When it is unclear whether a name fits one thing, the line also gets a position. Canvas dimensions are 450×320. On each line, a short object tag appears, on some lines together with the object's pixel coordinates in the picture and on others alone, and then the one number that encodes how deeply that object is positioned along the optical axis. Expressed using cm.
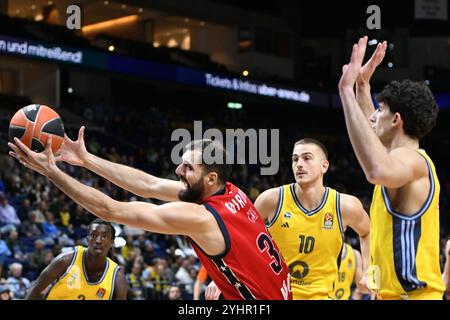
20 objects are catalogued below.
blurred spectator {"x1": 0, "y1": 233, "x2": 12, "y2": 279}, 1280
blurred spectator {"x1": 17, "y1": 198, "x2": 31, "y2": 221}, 1513
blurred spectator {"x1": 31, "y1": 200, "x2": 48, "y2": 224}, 1492
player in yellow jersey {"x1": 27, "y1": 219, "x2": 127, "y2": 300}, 698
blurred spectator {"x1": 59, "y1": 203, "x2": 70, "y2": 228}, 1548
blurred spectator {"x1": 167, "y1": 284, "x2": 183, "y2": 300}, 1302
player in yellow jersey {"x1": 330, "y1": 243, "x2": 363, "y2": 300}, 919
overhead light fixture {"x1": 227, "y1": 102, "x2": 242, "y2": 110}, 3148
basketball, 487
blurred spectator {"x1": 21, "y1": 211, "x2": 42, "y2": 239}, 1430
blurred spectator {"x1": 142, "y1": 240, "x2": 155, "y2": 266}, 1558
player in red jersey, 406
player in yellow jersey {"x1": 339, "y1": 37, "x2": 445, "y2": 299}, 394
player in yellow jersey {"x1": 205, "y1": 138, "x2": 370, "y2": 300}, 636
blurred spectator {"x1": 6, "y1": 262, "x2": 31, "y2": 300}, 1164
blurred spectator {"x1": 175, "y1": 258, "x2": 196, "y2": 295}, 1467
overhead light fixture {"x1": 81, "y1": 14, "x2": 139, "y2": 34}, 2994
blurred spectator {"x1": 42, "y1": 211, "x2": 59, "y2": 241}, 1455
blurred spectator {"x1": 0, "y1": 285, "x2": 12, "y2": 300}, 1052
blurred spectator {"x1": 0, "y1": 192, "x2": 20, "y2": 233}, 1434
